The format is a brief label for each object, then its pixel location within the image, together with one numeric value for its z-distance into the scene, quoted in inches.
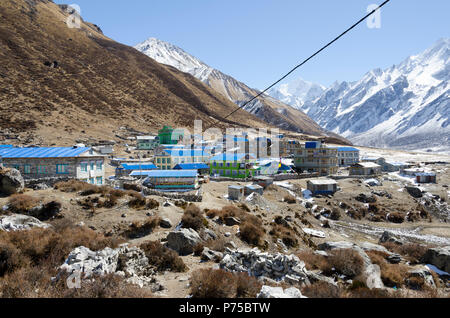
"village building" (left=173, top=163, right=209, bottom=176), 2081.1
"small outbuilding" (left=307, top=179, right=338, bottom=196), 1802.4
